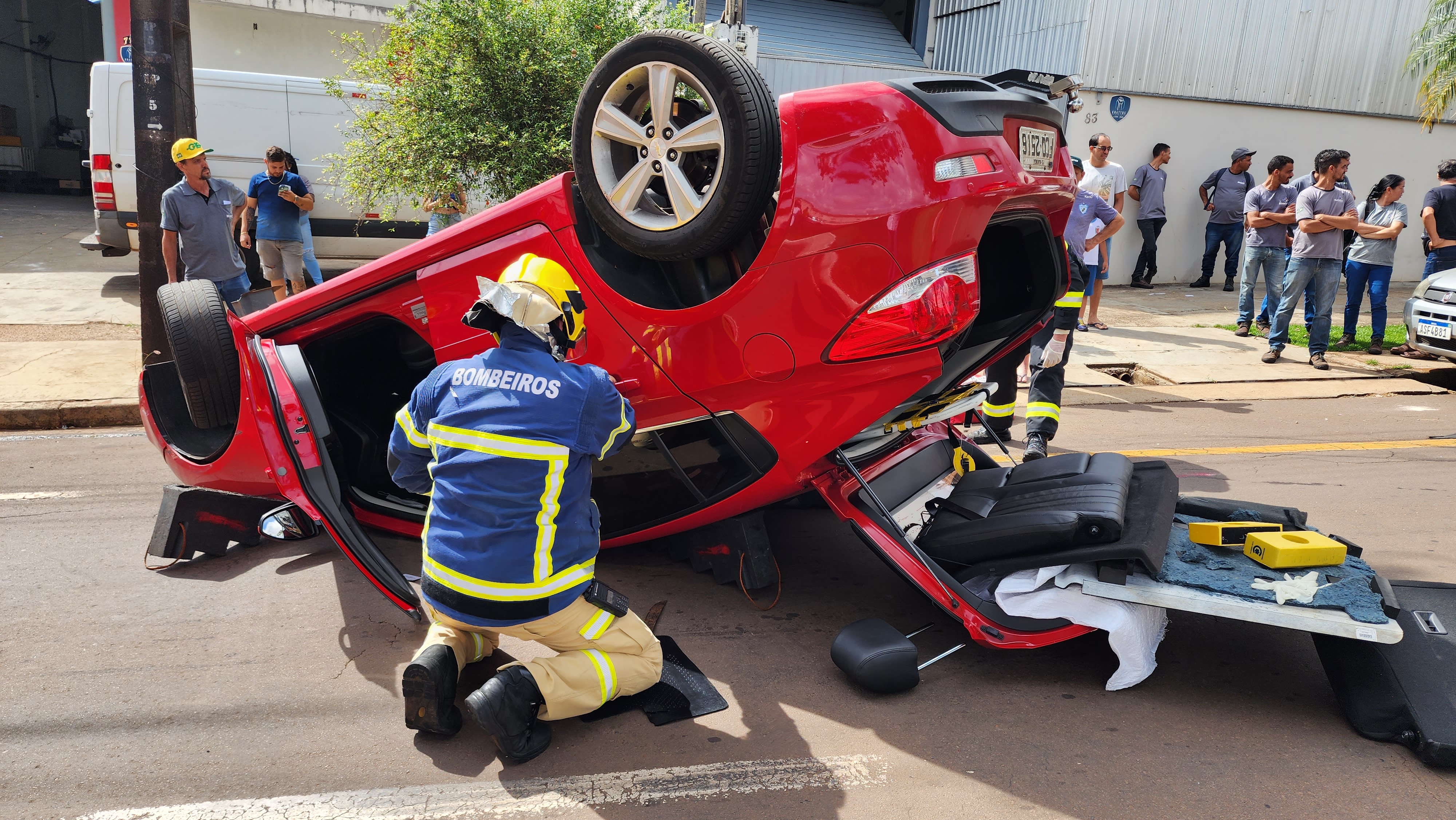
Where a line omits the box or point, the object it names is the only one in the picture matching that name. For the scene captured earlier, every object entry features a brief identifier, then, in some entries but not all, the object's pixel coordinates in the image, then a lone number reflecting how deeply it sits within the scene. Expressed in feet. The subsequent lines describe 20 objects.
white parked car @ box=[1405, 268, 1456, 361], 26.94
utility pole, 22.07
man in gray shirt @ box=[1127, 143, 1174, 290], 41.60
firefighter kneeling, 8.89
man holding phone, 29.71
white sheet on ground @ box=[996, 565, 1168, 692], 9.89
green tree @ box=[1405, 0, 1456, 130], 44.42
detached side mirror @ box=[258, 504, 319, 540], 14.14
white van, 33.45
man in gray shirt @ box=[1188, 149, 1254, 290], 41.63
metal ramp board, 8.96
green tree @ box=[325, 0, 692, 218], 22.57
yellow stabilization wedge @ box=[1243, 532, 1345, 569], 9.82
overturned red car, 9.74
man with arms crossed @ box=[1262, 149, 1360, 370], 29.40
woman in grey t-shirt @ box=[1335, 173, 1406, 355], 30.19
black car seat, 10.03
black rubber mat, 9.86
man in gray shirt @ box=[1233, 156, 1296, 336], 33.09
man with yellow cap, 22.38
